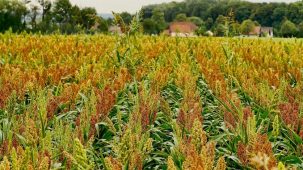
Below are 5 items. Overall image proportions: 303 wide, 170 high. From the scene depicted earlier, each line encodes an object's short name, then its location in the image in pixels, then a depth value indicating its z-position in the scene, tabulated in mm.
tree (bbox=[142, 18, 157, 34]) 62631
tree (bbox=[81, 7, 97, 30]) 62875
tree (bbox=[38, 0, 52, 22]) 77131
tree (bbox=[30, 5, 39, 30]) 75819
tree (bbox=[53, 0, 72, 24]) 71625
